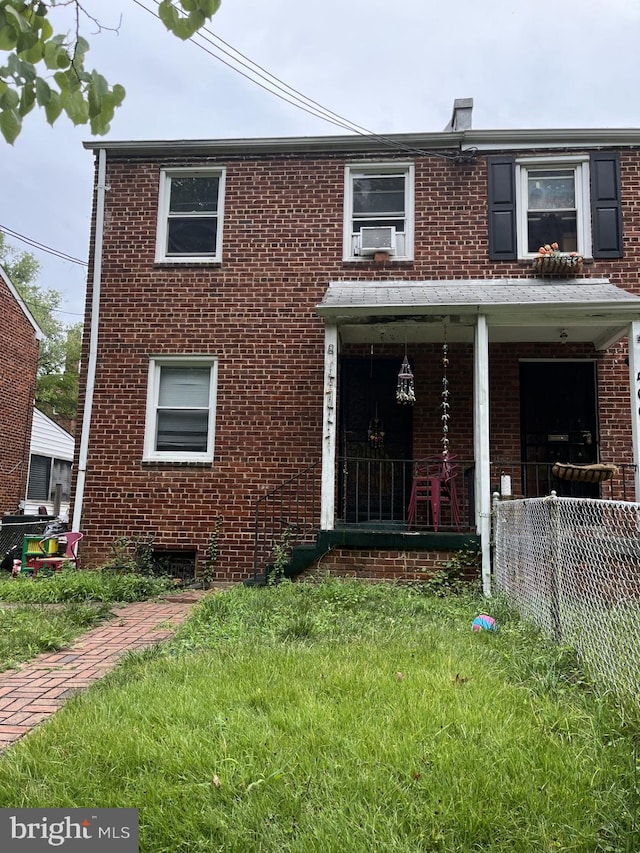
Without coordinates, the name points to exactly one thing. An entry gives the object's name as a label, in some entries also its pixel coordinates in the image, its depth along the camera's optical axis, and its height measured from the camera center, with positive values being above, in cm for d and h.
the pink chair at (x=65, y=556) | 842 -94
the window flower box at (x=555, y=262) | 830 +336
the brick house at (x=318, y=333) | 843 +232
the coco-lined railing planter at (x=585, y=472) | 647 +35
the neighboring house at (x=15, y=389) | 1619 +282
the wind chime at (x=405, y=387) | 744 +141
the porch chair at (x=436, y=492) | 713 +10
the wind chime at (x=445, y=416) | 732 +105
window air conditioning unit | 893 +388
